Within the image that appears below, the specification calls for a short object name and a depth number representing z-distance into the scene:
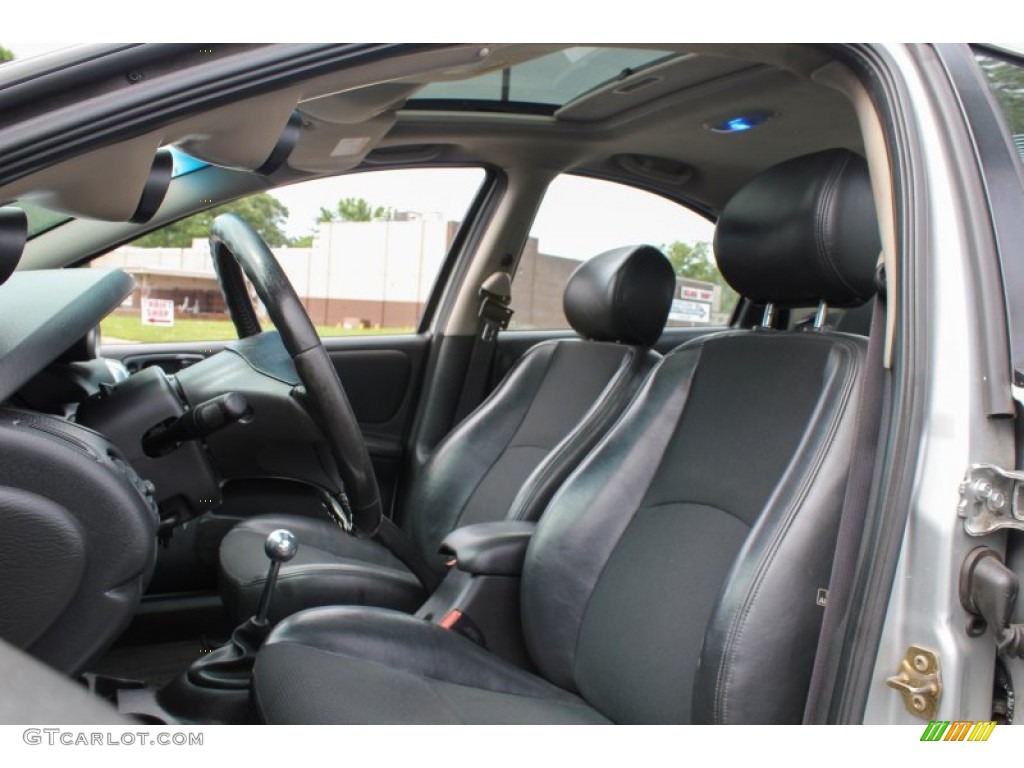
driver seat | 1.24
